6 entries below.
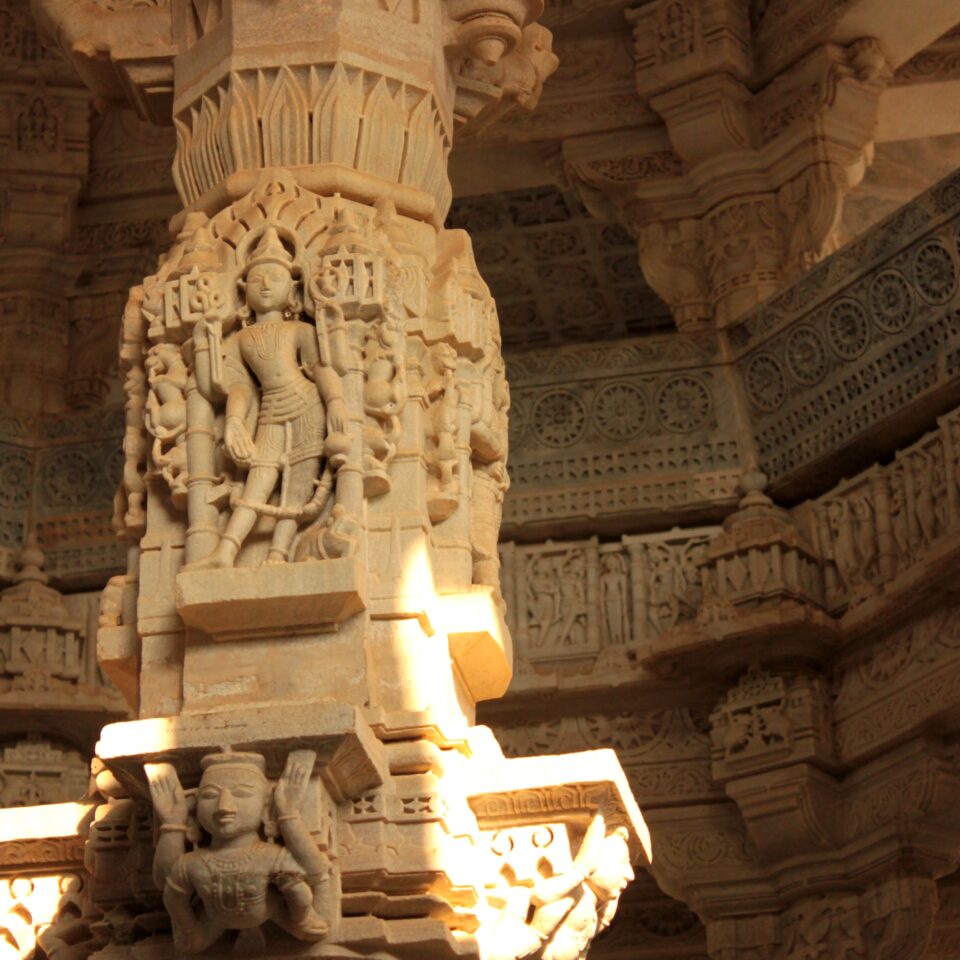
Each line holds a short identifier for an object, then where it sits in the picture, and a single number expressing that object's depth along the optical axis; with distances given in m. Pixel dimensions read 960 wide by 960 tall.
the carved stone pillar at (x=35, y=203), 14.37
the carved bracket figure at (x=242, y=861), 6.64
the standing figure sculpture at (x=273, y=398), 7.43
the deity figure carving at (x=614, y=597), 12.57
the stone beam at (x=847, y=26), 13.48
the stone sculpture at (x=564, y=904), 7.19
